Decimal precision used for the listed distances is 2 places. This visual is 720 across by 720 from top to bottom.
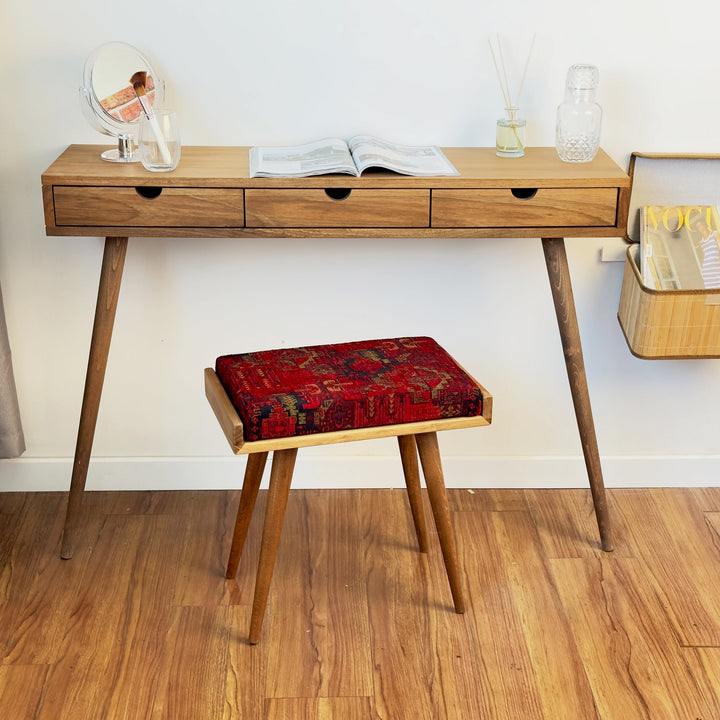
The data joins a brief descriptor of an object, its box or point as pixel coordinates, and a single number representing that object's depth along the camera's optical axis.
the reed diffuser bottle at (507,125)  2.12
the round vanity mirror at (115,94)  2.05
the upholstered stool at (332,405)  1.76
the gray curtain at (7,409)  2.26
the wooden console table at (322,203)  1.94
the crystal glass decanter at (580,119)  2.07
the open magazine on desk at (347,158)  1.96
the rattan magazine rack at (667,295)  2.13
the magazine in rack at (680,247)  2.20
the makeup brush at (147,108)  1.95
